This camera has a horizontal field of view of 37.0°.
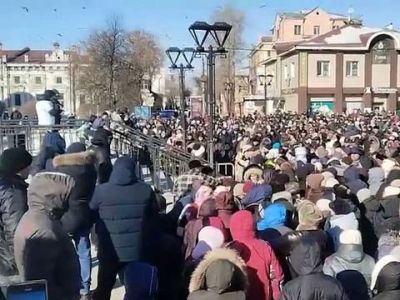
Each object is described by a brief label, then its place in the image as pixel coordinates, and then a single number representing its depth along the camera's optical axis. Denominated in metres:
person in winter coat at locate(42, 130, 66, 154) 9.15
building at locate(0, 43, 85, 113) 111.25
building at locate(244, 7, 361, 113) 79.79
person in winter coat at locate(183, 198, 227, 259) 5.68
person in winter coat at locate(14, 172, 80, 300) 3.79
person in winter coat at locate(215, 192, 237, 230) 5.98
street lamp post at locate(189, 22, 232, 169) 11.46
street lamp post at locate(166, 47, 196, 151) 17.03
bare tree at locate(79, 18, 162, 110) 46.93
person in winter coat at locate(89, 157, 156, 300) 5.75
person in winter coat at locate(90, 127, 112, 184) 9.22
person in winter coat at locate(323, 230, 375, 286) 5.20
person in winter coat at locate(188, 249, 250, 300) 4.20
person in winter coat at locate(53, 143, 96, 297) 6.05
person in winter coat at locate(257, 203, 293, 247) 5.90
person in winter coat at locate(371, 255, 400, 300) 4.47
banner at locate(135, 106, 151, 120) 33.63
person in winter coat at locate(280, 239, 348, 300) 4.32
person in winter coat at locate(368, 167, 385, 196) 9.30
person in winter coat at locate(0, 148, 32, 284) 5.01
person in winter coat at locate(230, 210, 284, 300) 5.04
